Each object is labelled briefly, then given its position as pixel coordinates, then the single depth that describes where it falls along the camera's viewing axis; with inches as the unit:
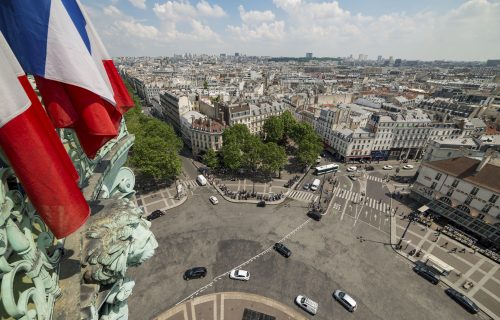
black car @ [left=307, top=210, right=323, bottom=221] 1821.7
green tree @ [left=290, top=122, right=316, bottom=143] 2760.8
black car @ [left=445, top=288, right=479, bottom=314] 1184.9
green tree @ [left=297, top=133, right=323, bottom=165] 2460.6
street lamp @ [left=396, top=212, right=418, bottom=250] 1851.6
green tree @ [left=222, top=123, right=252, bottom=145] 2425.0
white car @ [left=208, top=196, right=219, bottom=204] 1959.9
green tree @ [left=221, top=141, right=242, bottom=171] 2316.7
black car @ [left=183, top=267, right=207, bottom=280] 1290.6
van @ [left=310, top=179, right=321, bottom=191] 2261.3
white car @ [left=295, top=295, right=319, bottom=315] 1140.9
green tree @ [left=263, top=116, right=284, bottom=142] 2851.9
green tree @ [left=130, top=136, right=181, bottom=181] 2037.4
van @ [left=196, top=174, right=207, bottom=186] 2271.2
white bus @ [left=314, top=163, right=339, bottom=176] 2571.4
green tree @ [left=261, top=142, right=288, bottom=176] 2276.1
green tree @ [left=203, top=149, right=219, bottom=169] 2374.5
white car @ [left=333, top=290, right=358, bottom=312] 1161.4
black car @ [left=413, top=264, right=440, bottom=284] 1337.4
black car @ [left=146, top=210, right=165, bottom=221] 1770.4
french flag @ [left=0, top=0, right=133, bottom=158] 261.4
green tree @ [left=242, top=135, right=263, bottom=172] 2325.3
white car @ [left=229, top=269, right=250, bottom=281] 1287.6
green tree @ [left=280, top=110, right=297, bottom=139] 2940.5
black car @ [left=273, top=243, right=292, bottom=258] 1454.2
